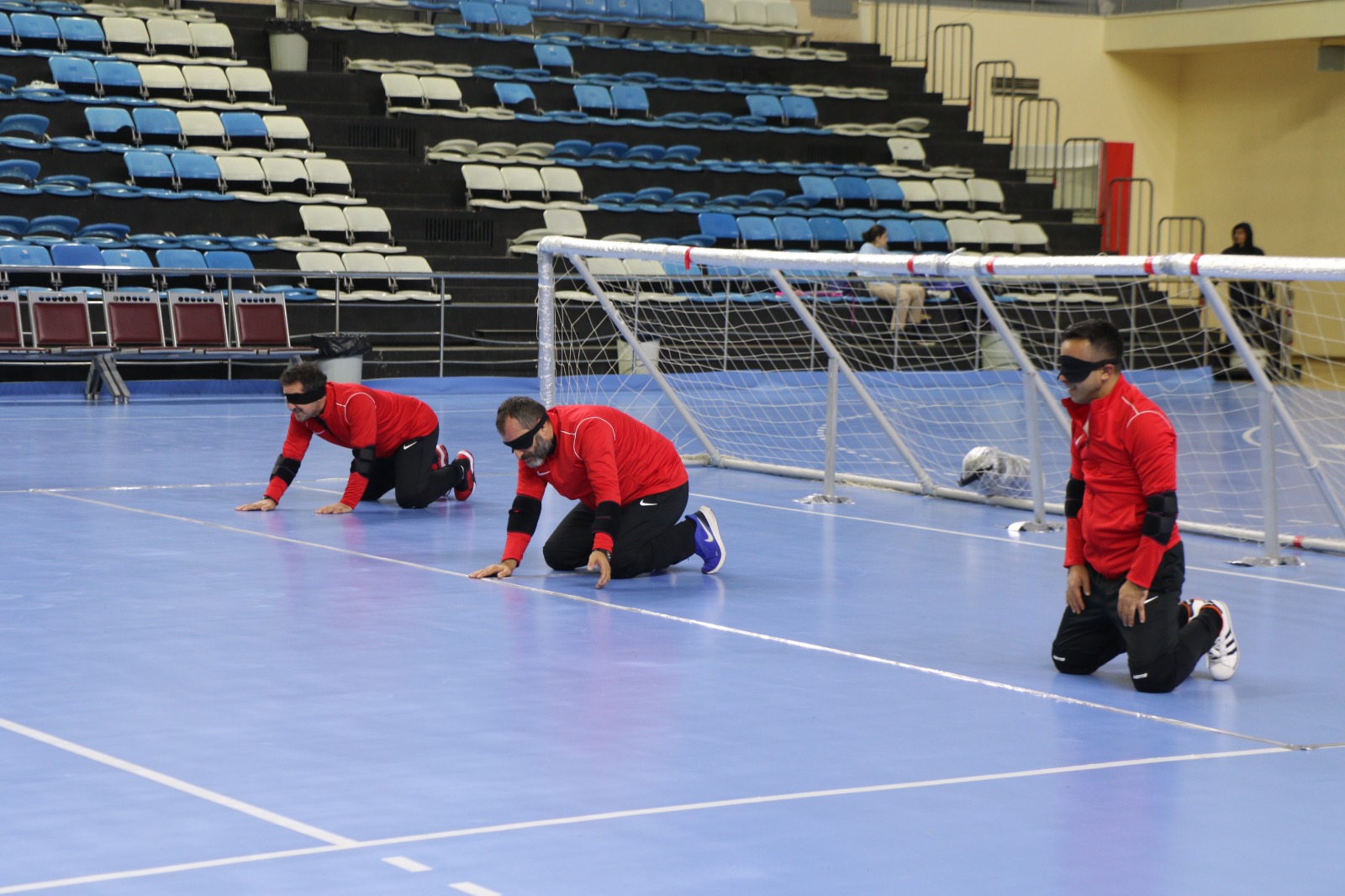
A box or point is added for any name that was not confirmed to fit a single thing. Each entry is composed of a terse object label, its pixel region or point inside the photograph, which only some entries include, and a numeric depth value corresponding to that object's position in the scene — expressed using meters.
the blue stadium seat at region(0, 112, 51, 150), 19.45
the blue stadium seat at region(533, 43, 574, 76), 25.05
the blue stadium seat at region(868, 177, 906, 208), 25.81
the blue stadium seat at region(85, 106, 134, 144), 20.36
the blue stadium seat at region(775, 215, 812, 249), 23.83
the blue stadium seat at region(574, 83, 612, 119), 24.59
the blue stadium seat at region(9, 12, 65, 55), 21.06
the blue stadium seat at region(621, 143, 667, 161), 24.09
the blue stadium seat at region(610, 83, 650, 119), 24.89
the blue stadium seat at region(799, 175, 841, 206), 25.12
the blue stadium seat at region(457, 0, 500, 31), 25.03
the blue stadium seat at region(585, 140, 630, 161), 23.80
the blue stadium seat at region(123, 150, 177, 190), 19.94
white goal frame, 8.82
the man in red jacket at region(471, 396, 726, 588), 7.70
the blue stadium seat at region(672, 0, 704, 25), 27.22
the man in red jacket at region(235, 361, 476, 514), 9.59
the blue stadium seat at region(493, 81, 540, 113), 24.05
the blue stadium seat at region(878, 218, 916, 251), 24.67
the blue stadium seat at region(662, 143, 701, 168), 24.25
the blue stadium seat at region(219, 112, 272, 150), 21.19
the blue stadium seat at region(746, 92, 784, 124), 25.91
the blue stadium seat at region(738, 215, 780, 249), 23.47
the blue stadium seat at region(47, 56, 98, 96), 20.62
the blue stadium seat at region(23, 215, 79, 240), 18.73
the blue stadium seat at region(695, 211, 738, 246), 23.25
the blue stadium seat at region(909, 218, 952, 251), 25.03
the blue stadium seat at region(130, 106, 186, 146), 20.64
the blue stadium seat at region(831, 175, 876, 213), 25.56
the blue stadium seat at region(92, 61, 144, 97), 21.02
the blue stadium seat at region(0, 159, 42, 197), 19.07
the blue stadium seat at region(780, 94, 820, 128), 26.33
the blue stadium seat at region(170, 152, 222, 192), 20.25
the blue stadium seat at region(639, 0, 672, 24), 26.94
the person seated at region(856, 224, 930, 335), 21.75
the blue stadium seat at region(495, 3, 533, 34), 25.28
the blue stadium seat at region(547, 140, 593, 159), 23.61
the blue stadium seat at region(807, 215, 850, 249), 24.19
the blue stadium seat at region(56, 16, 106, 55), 21.44
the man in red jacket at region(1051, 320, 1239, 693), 5.93
